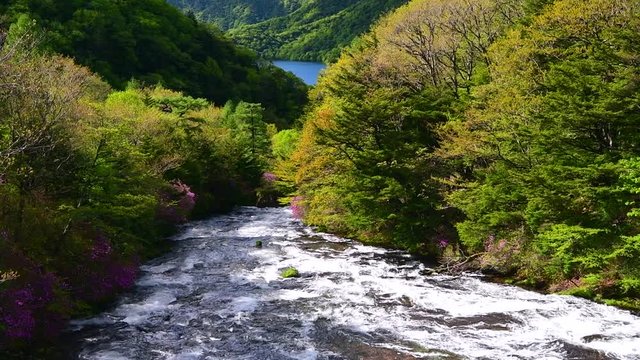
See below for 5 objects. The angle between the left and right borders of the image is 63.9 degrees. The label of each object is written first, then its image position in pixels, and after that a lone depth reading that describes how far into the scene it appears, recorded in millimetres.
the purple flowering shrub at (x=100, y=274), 23797
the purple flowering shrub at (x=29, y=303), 17844
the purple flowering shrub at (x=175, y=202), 39712
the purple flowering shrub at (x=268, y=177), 68250
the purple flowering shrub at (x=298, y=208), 49209
